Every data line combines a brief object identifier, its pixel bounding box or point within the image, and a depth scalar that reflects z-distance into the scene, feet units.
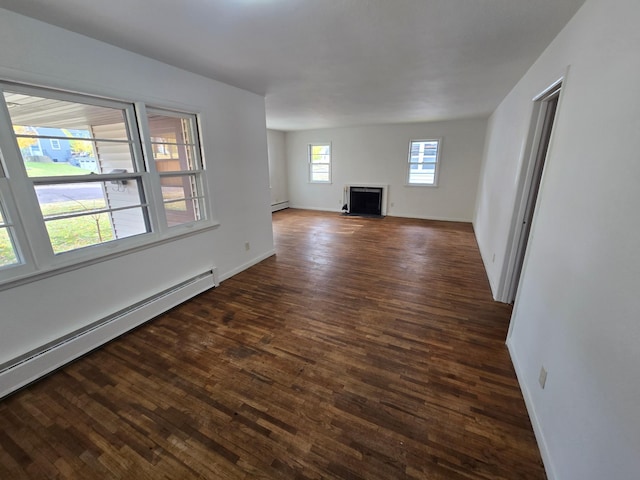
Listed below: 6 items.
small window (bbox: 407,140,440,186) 22.07
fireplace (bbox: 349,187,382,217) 24.67
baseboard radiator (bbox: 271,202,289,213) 26.66
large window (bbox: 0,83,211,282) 5.99
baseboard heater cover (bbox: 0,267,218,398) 6.09
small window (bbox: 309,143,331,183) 26.00
